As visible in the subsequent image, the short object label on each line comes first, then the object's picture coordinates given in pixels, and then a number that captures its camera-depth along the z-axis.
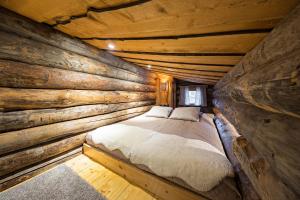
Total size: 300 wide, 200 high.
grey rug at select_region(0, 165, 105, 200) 1.30
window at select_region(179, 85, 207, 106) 4.72
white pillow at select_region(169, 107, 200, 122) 2.93
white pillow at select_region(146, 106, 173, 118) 3.38
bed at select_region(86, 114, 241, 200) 1.01
